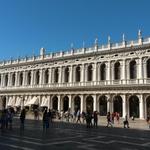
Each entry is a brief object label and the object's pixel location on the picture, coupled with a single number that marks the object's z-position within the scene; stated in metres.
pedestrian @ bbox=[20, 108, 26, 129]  15.37
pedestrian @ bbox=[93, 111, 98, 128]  19.01
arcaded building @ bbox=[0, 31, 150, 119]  28.77
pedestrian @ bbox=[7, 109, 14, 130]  15.51
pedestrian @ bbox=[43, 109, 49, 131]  15.04
